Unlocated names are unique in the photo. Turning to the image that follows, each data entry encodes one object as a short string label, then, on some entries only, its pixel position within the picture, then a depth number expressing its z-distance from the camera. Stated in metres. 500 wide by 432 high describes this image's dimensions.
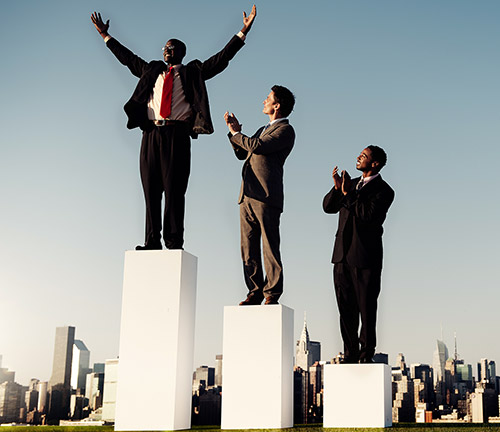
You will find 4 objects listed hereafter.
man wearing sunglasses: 6.99
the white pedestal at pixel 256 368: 6.58
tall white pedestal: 6.44
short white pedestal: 6.60
